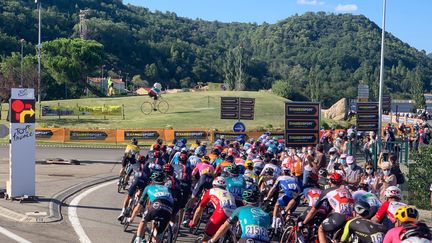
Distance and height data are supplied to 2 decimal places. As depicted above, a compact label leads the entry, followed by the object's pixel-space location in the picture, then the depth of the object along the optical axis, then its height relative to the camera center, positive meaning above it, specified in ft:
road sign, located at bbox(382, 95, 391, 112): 113.60 +0.67
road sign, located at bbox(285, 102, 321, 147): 65.51 -2.38
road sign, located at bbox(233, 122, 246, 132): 107.55 -4.94
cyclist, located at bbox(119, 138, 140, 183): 59.36 -6.15
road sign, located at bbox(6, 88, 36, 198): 49.52 -4.14
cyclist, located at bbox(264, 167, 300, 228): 37.73 -6.23
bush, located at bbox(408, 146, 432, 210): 54.19 -7.56
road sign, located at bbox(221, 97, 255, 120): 113.29 -1.22
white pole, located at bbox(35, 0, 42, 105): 194.87 +4.47
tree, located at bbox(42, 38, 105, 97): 255.50 +19.47
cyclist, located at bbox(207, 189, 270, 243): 24.68 -5.68
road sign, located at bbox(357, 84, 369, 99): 95.42 +2.31
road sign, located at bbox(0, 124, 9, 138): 56.80 -3.49
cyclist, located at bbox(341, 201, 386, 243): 24.12 -5.68
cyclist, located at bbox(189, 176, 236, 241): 29.27 -5.80
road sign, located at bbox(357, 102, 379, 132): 74.54 -1.56
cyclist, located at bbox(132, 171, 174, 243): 29.60 -5.98
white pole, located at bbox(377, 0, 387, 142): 84.02 +5.18
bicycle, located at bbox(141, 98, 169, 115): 192.85 -2.22
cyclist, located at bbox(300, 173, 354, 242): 27.73 -5.58
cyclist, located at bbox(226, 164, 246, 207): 35.07 -5.37
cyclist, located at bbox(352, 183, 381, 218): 30.58 -5.51
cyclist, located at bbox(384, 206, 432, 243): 19.07 -4.52
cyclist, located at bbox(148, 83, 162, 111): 178.19 +2.98
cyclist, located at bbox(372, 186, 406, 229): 26.71 -5.03
